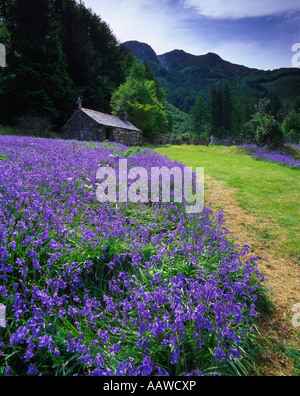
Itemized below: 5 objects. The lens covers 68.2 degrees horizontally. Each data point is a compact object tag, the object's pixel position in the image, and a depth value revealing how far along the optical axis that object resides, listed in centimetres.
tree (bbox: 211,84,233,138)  6944
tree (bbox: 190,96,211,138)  6519
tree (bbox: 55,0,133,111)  3509
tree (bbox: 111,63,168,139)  3700
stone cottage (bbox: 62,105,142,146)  2394
